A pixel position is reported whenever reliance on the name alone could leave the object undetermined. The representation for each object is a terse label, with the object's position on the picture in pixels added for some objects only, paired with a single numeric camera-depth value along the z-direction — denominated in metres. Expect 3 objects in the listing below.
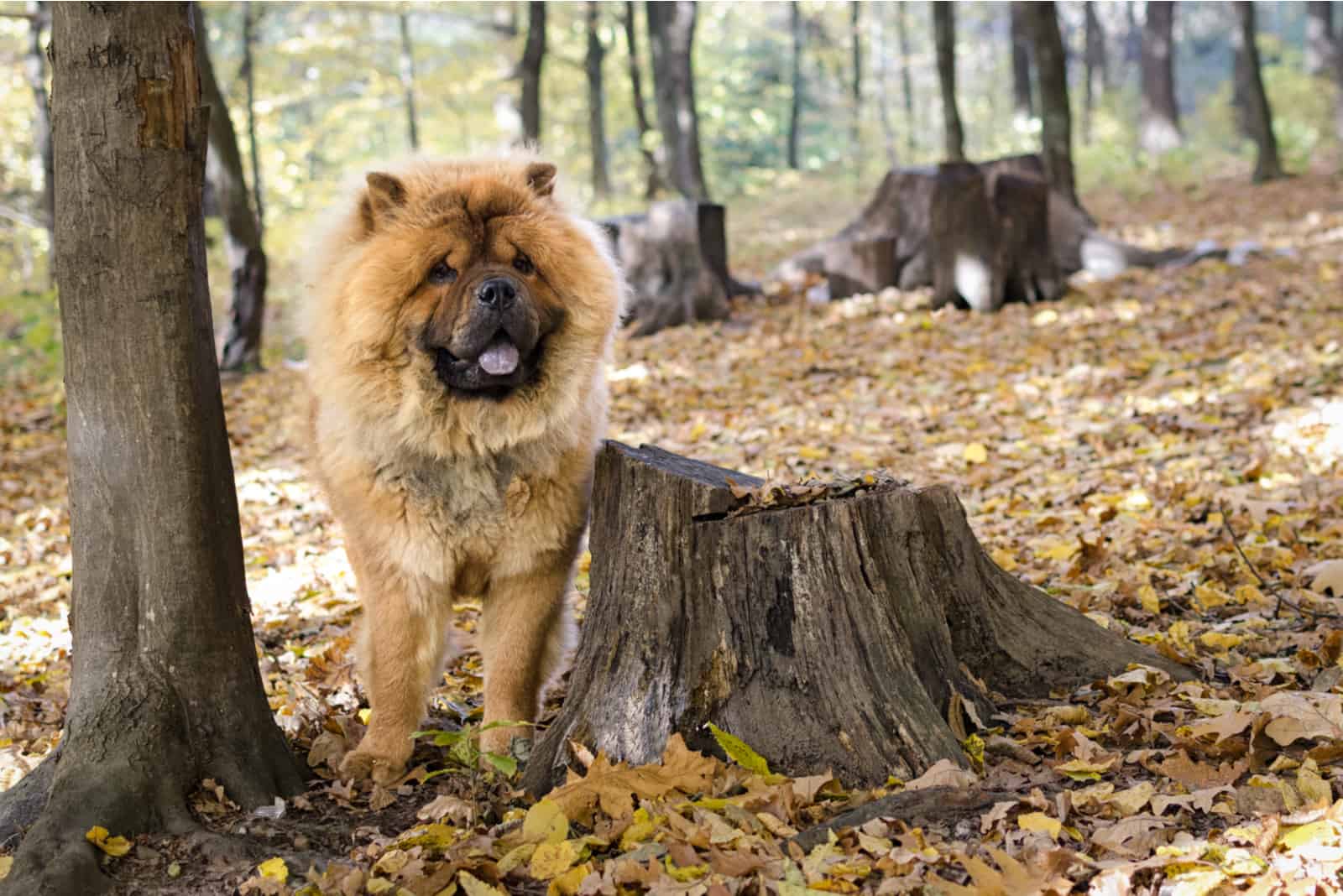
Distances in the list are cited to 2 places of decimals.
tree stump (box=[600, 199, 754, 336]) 12.33
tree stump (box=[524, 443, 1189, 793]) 3.25
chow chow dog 3.58
